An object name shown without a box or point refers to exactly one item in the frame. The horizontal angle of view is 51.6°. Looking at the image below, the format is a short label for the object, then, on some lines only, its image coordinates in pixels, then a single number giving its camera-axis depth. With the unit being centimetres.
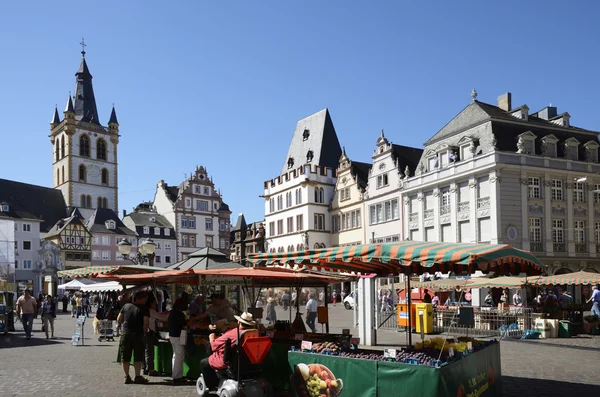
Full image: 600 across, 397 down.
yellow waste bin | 2315
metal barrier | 2181
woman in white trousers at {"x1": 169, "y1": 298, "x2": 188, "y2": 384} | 1169
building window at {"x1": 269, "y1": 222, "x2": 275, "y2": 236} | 6581
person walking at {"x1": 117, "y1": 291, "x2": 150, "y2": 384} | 1154
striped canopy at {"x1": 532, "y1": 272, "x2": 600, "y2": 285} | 2245
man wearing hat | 916
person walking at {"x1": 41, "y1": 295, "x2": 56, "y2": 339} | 2225
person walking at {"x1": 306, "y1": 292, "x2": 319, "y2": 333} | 2062
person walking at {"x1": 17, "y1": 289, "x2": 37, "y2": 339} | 2150
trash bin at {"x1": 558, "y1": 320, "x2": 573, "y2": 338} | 2125
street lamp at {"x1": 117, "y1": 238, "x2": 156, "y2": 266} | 2214
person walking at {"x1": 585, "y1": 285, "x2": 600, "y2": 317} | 2258
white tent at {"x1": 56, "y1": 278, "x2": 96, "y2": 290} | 3258
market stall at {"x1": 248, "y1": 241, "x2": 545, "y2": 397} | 800
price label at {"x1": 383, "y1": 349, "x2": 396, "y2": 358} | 835
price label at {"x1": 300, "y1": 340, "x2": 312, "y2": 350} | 932
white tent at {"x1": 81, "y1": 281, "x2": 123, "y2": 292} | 2514
